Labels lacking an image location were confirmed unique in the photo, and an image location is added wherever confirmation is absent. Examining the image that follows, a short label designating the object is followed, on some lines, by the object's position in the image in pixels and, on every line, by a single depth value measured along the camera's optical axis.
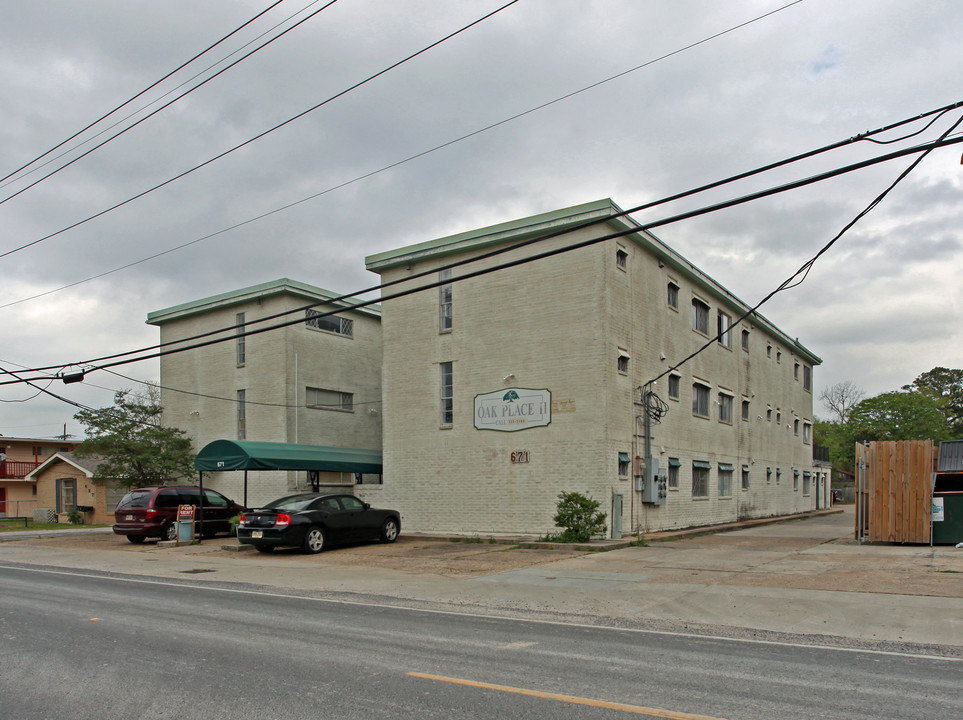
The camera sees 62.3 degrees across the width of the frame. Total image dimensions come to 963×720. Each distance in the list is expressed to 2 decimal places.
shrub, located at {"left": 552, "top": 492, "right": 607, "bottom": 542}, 19.59
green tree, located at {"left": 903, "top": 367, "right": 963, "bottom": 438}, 96.56
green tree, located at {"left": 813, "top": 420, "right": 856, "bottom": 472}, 76.75
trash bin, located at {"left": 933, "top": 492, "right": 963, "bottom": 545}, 17.94
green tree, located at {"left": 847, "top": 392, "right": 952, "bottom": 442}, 71.44
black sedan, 18.36
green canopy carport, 22.03
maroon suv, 22.80
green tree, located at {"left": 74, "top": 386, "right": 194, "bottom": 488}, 31.14
